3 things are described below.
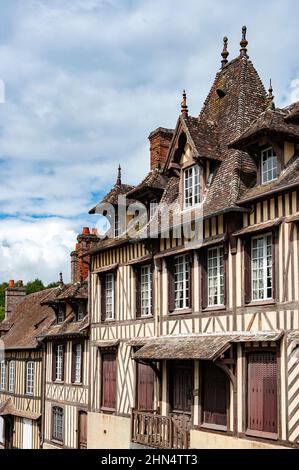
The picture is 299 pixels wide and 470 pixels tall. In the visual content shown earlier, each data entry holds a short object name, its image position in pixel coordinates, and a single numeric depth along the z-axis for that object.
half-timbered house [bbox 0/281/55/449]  26.05
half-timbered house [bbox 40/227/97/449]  22.36
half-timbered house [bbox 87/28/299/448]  13.19
